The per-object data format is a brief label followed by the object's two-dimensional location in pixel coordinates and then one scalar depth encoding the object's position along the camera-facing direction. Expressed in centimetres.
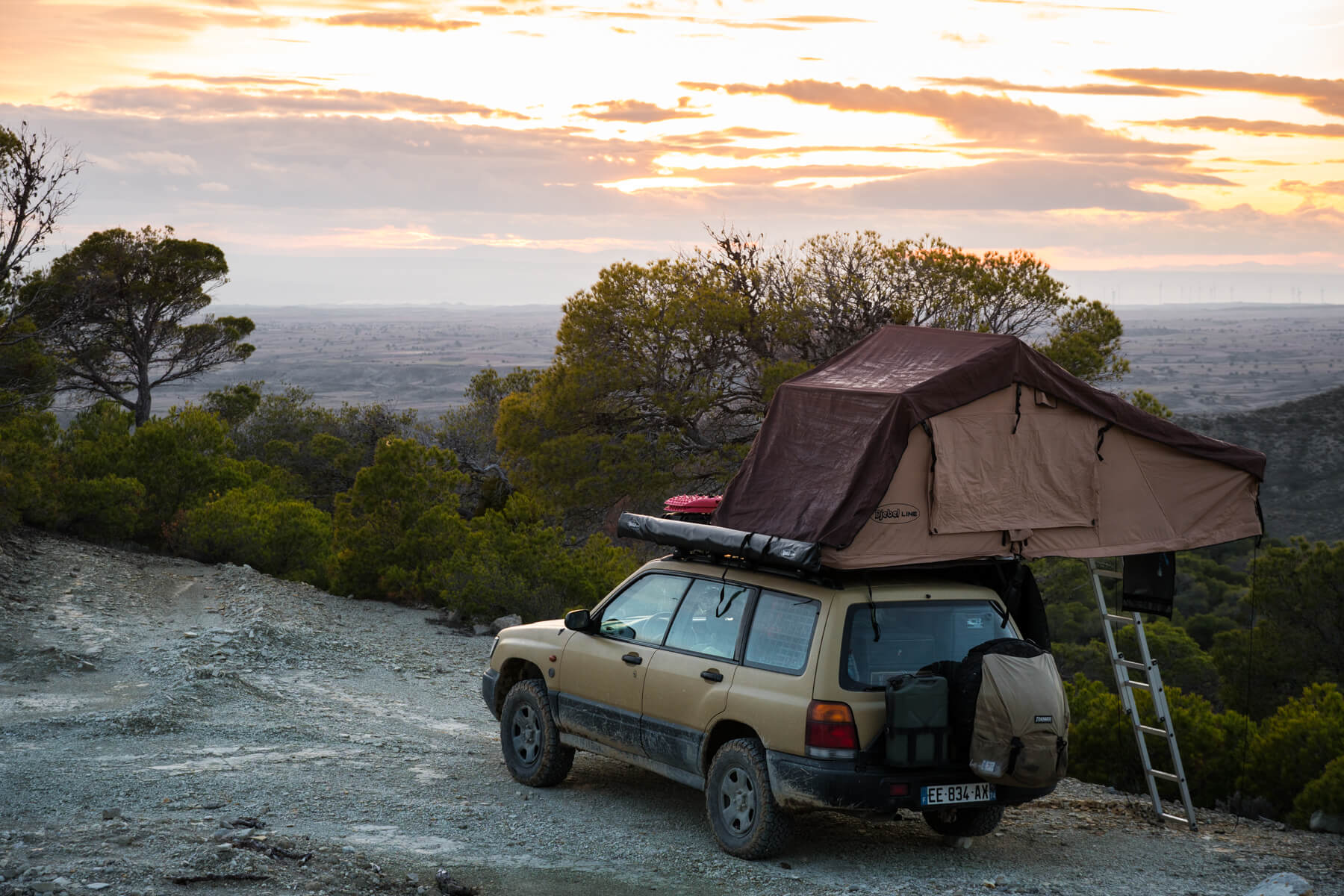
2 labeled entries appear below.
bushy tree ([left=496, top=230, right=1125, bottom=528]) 2452
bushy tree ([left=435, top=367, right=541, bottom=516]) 2977
